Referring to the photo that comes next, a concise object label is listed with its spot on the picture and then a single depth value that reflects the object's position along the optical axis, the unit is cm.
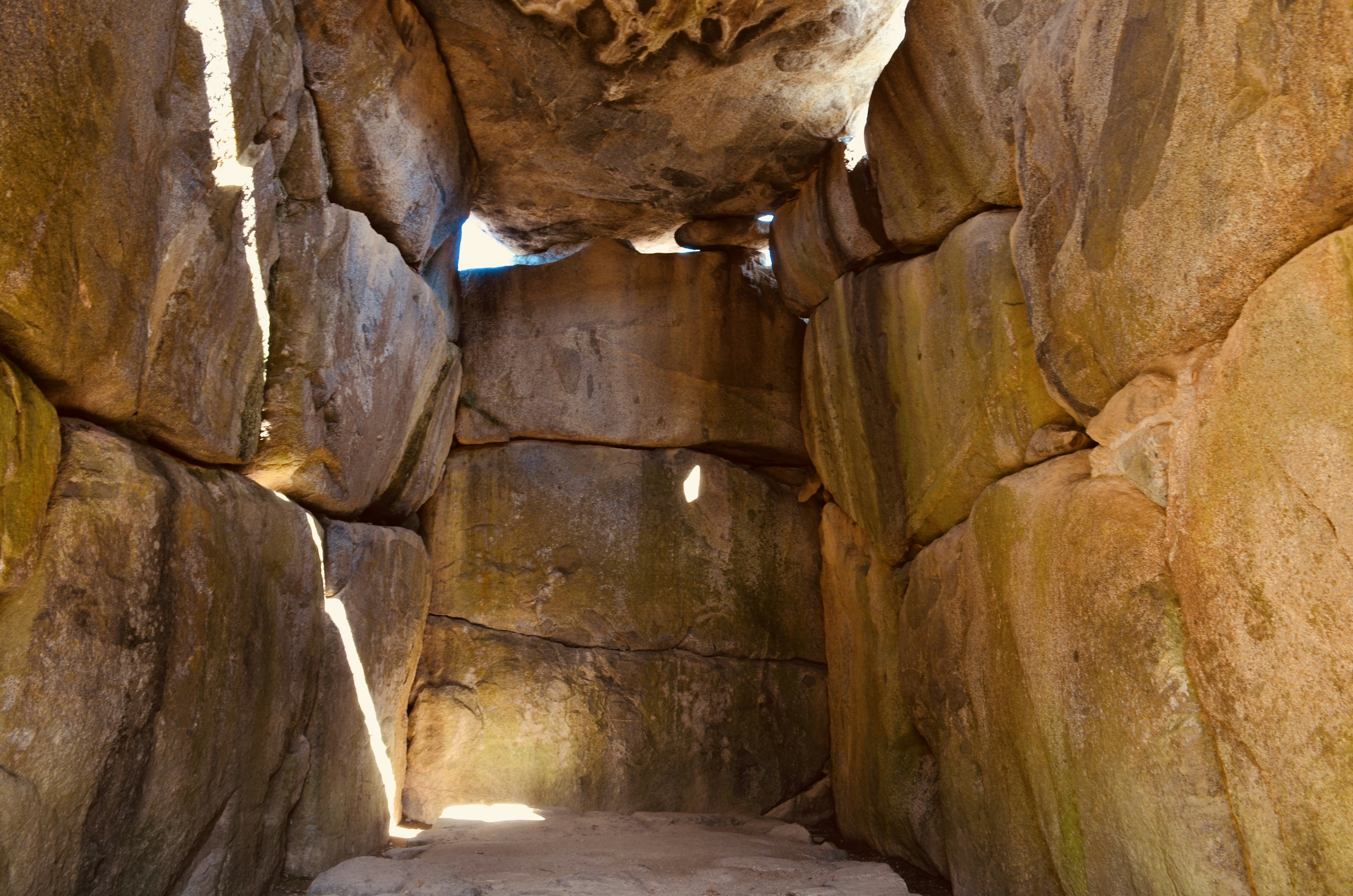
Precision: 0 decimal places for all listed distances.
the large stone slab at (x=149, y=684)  250
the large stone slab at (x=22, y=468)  237
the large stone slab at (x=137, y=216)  244
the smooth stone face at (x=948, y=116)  461
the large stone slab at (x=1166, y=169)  230
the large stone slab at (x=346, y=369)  410
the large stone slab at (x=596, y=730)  597
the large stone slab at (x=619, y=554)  639
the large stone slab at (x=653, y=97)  526
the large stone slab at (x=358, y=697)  423
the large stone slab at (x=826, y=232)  580
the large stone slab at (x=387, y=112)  443
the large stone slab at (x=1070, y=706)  278
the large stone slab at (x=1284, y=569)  214
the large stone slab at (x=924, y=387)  437
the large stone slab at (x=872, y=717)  514
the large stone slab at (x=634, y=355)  681
